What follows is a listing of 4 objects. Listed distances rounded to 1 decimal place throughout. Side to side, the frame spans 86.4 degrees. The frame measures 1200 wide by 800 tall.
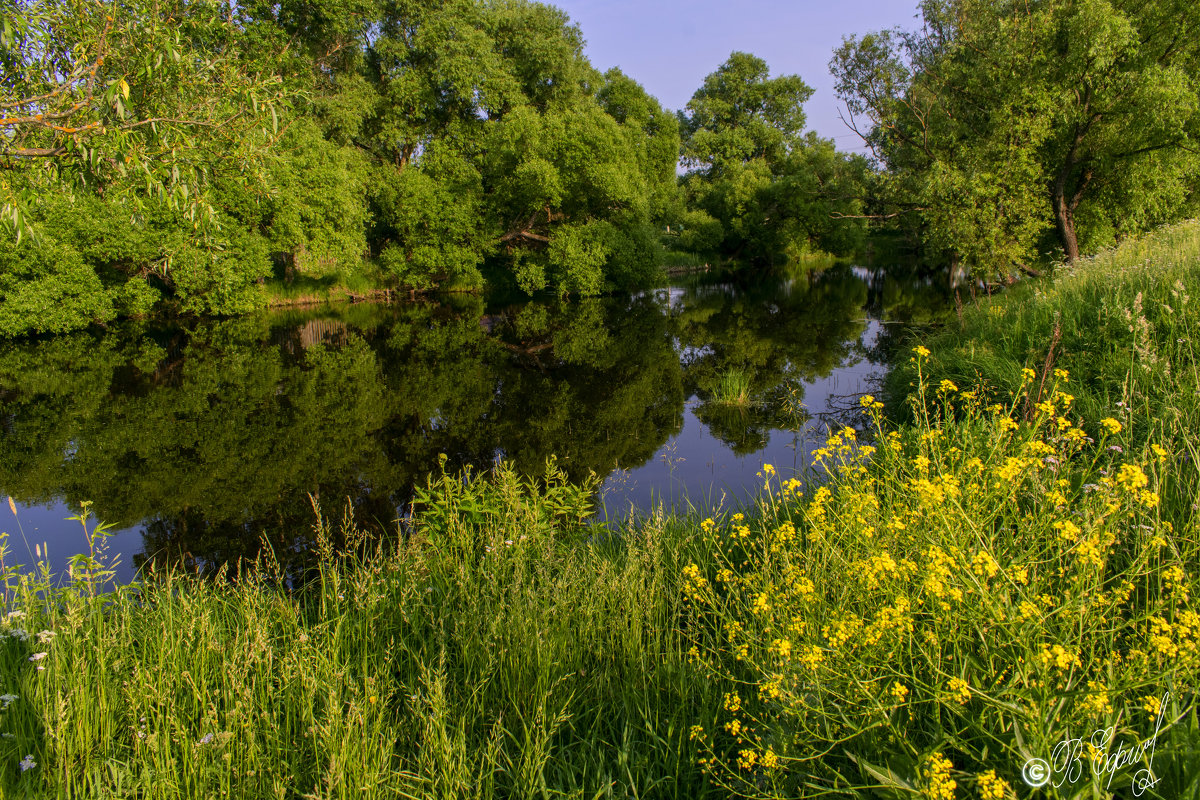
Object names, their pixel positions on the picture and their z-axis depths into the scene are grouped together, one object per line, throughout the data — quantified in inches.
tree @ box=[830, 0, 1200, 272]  557.3
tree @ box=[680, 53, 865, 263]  1603.1
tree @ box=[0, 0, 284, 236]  173.3
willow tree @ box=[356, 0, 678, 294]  1076.5
